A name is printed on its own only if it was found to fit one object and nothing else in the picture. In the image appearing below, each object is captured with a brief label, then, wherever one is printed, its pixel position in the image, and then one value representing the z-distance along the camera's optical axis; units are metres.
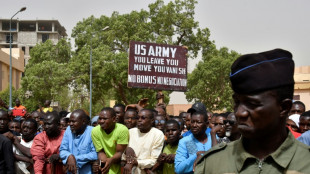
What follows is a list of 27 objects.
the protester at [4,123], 7.08
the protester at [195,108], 7.93
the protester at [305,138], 4.72
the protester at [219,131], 5.95
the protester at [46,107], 13.44
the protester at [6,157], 5.82
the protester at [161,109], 10.30
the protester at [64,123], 8.88
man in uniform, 2.06
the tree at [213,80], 33.44
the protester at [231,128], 5.26
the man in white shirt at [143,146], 6.62
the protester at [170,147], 6.52
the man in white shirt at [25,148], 7.06
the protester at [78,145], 6.55
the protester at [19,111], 14.33
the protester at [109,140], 6.68
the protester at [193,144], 5.35
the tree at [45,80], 30.59
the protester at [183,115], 10.00
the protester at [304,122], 5.95
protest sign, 14.39
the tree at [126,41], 30.11
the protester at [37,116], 11.10
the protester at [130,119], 8.02
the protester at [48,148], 6.72
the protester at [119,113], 8.49
